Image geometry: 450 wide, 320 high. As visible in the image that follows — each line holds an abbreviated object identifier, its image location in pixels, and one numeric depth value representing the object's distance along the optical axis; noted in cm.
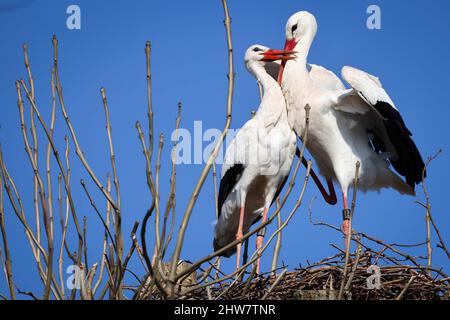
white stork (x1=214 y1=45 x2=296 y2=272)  520
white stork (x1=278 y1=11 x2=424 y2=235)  524
